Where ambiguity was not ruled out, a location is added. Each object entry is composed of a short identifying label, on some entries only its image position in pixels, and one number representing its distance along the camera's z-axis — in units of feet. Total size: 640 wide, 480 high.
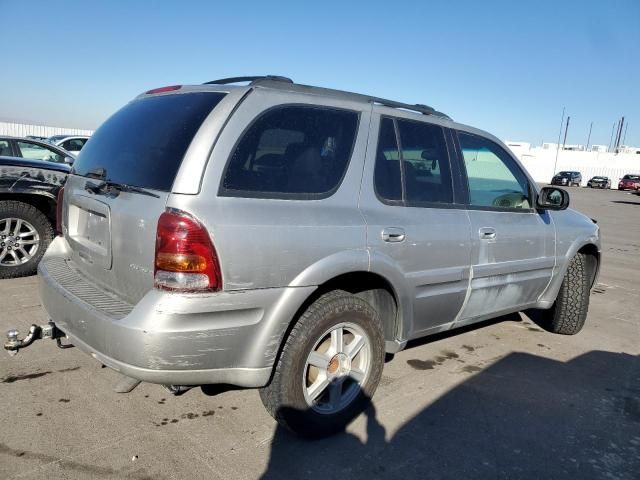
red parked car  136.05
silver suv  7.43
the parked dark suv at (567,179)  154.71
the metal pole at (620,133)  315.37
